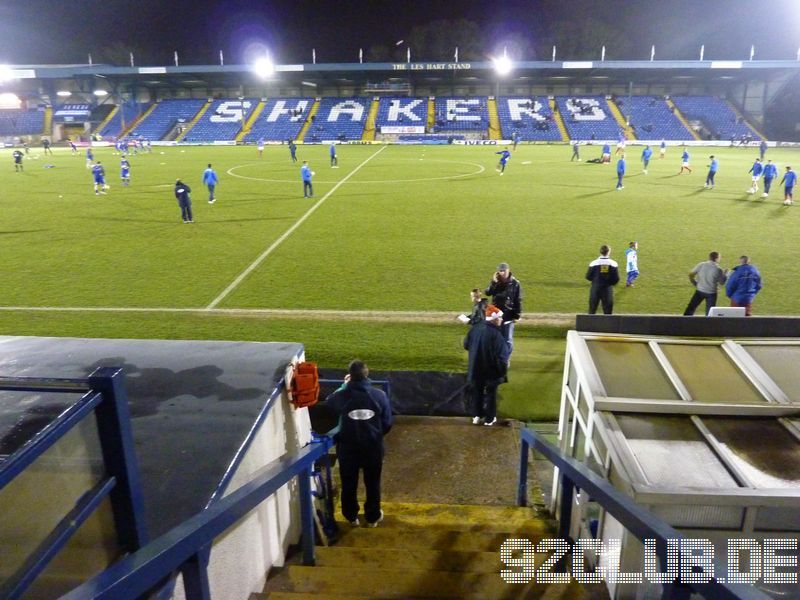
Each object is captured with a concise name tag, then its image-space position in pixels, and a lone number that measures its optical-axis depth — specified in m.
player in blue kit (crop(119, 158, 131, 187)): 28.13
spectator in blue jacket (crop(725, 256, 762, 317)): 9.74
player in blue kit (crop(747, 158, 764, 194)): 24.38
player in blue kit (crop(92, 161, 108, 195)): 25.28
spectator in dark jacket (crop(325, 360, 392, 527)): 4.83
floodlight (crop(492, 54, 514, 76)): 57.81
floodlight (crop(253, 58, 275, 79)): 59.97
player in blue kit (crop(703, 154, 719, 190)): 25.52
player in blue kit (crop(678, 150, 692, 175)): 29.81
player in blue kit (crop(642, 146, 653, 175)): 30.88
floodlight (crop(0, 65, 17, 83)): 63.47
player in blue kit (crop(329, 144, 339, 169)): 34.44
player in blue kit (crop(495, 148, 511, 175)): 31.08
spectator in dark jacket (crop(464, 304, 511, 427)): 7.03
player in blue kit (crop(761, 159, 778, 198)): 23.09
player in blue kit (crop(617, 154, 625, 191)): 25.05
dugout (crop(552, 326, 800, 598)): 2.92
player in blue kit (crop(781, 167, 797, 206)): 21.72
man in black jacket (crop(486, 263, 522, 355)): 9.01
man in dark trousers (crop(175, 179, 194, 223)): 18.92
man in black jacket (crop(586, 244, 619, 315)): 10.16
